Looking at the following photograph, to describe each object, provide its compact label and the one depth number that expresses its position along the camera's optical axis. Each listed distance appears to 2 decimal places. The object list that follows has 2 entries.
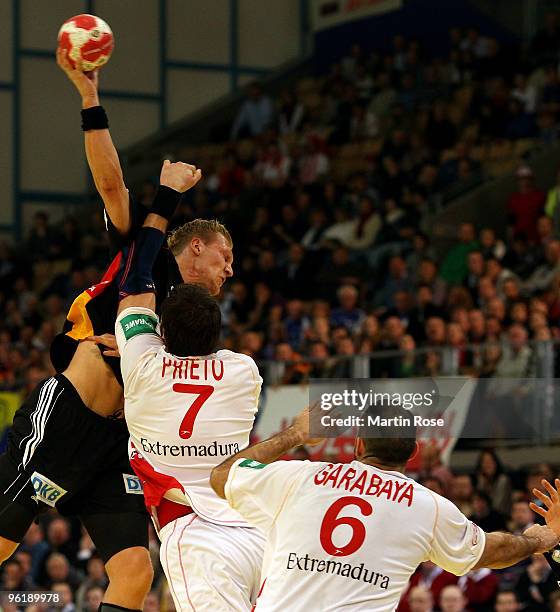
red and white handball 12.02
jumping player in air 12.15
